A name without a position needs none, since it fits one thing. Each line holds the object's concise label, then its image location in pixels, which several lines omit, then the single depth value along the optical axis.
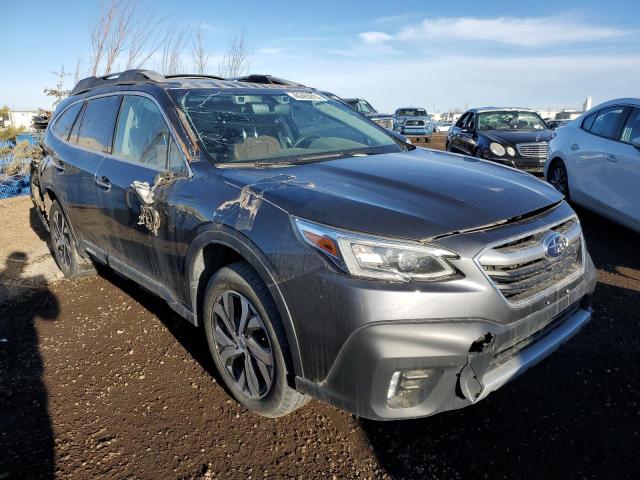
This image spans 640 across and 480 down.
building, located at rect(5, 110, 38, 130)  34.67
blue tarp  10.53
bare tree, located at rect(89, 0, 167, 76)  12.71
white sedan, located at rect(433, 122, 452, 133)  40.31
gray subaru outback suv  1.93
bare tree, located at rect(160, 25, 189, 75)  14.89
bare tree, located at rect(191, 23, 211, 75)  16.42
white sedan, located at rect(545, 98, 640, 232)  4.91
